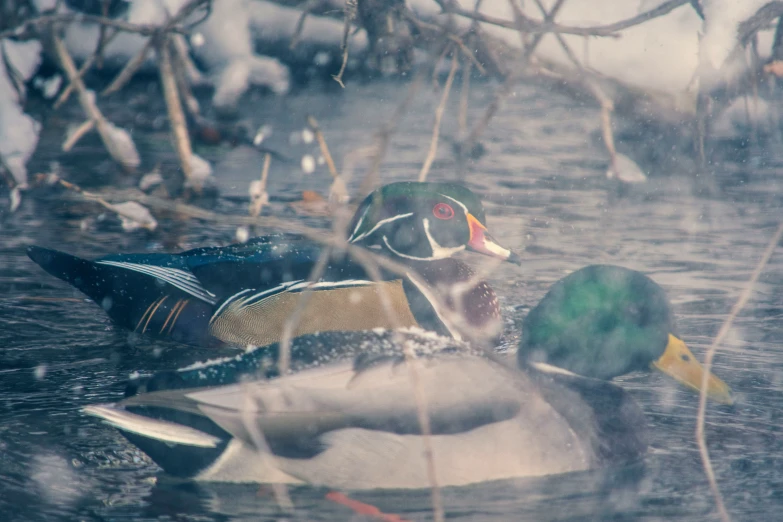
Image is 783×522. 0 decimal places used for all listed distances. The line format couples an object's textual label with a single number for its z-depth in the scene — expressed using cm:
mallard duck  737
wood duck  1065
